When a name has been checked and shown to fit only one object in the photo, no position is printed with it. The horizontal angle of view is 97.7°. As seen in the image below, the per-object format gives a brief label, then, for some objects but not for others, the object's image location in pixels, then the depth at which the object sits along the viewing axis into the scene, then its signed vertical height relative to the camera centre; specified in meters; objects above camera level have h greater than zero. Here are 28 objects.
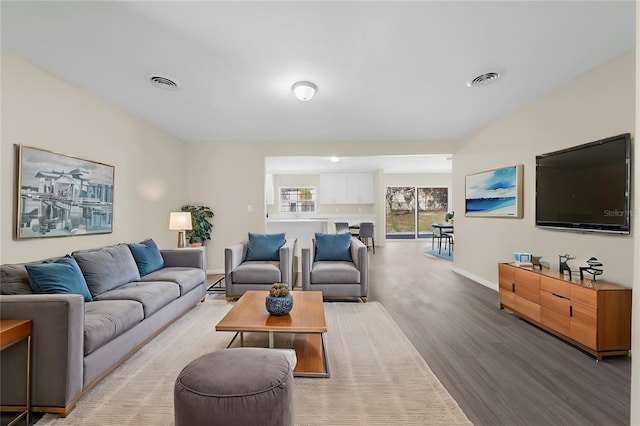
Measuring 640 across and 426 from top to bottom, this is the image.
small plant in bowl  2.27 -0.64
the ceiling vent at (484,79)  2.83 +1.44
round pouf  1.19 -0.80
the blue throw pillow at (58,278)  1.97 -0.51
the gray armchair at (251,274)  3.59 -0.80
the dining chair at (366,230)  7.73 -0.44
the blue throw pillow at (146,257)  3.17 -0.55
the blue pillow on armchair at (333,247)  4.06 -0.48
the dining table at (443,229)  7.87 -0.37
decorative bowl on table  2.24 -0.72
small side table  1.42 -0.68
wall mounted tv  2.34 +0.30
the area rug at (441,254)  6.80 -0.99
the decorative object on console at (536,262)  3.05 -0.49
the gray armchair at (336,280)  3.61 -0.85
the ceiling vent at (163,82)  2.90 +1.37
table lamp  4.12 -0.17
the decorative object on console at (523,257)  3.15 -0.45
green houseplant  4.93 -0.24
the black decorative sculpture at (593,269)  2.39 -0.44
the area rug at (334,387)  1.61 -1.16
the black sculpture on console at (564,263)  2.67 -0.44
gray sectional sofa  1.60 -0.79
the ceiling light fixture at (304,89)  2.97 +1.33
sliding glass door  10.05 +0.22
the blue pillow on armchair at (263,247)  4.03 -0.51
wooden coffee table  2.02 -0.83
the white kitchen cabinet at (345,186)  9.25 +0.91
